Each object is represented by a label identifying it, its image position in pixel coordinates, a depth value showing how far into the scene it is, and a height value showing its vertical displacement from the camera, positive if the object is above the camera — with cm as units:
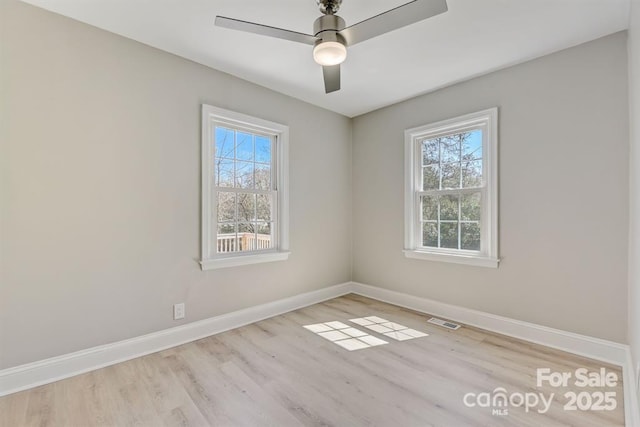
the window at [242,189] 285 +27
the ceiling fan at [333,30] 167 +113
